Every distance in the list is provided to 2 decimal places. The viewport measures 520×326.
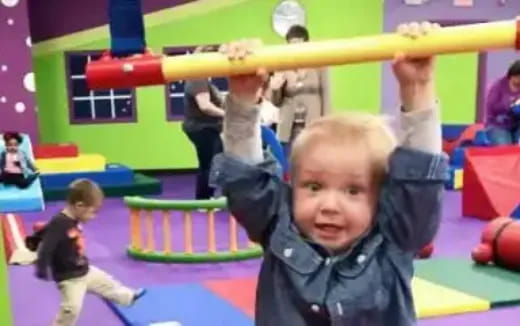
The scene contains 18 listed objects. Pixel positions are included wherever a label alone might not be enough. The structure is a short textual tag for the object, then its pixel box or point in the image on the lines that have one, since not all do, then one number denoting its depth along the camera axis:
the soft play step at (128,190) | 6.79
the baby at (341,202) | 1.39
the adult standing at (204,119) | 5.35
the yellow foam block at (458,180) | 7.12
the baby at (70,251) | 3.15
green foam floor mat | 3.71
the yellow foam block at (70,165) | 6.94
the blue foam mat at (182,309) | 3.37
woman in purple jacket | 6.60
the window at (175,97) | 8.40
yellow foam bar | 1.31
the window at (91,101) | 8.27
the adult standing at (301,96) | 5.55
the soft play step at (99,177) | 6.83
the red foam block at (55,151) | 7.32
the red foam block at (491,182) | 5.66
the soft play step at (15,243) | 4.60
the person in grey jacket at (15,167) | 6.02
